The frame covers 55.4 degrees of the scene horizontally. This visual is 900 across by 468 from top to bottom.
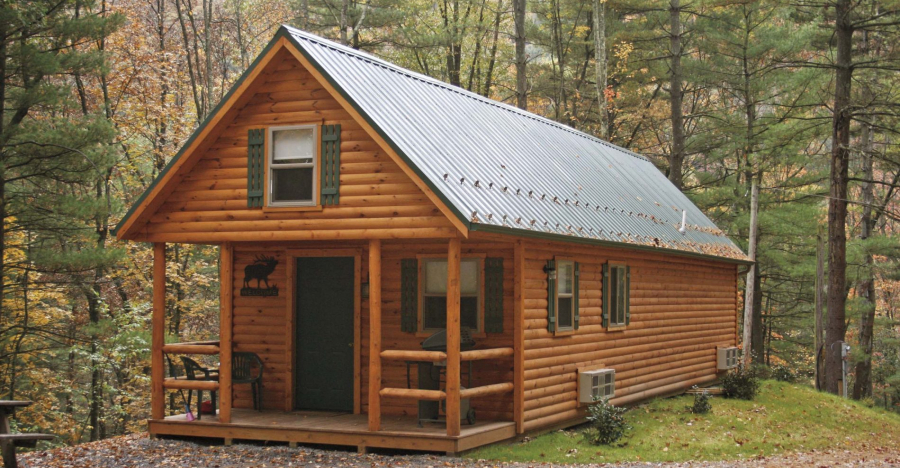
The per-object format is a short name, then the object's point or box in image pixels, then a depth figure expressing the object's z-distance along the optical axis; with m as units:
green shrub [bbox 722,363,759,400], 18.11
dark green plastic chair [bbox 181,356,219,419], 12.86
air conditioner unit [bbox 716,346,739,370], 20.89
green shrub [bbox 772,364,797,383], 23.23
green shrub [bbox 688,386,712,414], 15.45
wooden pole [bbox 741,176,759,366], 25.14
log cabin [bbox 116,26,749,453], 11.16
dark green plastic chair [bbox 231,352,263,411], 13.40
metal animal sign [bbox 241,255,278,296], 13.59
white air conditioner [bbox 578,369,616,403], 13.87
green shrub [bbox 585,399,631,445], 12.23
